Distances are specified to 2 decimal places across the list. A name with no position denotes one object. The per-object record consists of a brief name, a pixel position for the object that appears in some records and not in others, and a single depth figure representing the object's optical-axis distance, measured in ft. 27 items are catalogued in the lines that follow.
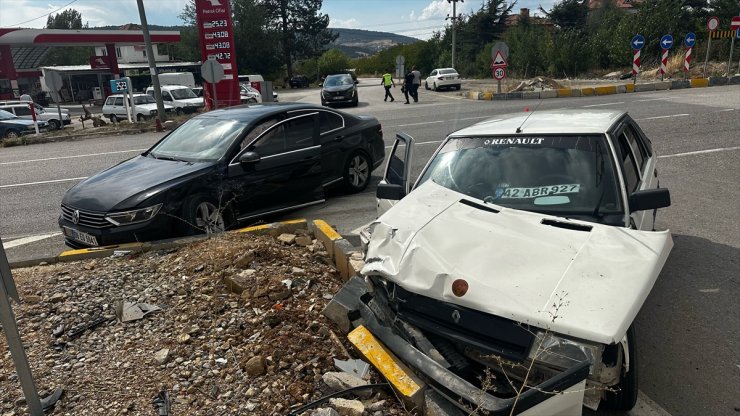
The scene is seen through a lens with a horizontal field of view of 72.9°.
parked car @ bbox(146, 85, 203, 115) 79.66
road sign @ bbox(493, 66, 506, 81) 74.13
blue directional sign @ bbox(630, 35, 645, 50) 75.46
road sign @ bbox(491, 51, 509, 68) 72.59
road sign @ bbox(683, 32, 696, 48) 78.33
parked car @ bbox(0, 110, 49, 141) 63.98
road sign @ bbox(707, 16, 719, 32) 73.82
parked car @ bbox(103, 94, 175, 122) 76.82
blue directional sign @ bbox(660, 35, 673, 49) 75.43
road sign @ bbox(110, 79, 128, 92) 67.72
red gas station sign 69.87
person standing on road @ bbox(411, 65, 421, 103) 80.48
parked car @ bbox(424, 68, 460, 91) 106.01
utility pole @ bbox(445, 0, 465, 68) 142.08
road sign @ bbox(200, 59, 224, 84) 58.18
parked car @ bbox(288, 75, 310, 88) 180.75
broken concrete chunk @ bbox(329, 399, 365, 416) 8.90
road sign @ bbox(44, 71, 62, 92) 62.03
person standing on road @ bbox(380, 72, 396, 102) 87.71
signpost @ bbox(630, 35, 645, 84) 75.41
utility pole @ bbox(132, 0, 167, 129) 60.49
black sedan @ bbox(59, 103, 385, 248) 17.85
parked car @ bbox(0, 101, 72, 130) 83.25
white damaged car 8.20
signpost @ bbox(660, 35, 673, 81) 75.46
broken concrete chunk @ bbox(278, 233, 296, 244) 17.47
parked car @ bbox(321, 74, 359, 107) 82.88
